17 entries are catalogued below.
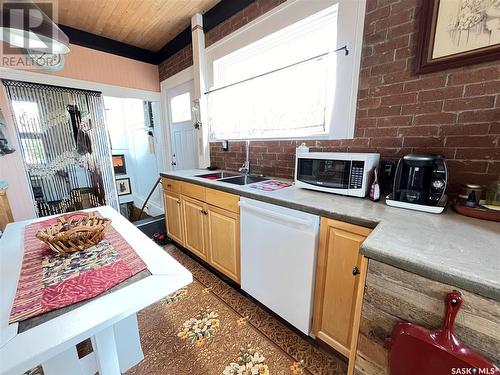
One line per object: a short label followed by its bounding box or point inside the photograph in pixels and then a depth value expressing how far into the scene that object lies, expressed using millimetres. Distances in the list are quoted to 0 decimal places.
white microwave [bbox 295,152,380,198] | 1254
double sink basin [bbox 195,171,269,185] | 2104
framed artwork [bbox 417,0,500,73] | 1023
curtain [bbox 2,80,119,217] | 2451
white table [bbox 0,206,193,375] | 518
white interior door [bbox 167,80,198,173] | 3016
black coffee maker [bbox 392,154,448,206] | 1015
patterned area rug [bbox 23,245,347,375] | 1240
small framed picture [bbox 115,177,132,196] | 4410
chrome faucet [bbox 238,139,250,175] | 2206
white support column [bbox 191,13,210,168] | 2457
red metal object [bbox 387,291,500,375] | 572
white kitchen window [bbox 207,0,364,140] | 1601
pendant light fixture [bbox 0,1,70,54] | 658
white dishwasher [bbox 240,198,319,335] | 1225
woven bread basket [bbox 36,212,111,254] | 909
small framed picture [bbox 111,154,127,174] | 4402
